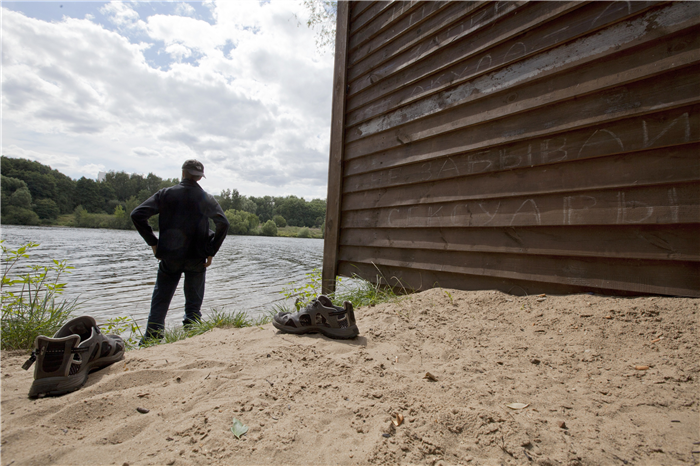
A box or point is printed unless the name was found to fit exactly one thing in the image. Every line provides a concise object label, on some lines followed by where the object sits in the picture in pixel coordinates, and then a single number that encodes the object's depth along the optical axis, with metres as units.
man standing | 3.59
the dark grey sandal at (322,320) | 2.17
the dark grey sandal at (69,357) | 1.52
